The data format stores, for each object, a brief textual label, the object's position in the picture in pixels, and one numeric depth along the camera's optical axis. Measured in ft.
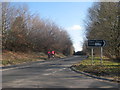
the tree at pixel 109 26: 90.17
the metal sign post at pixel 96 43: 70.33
